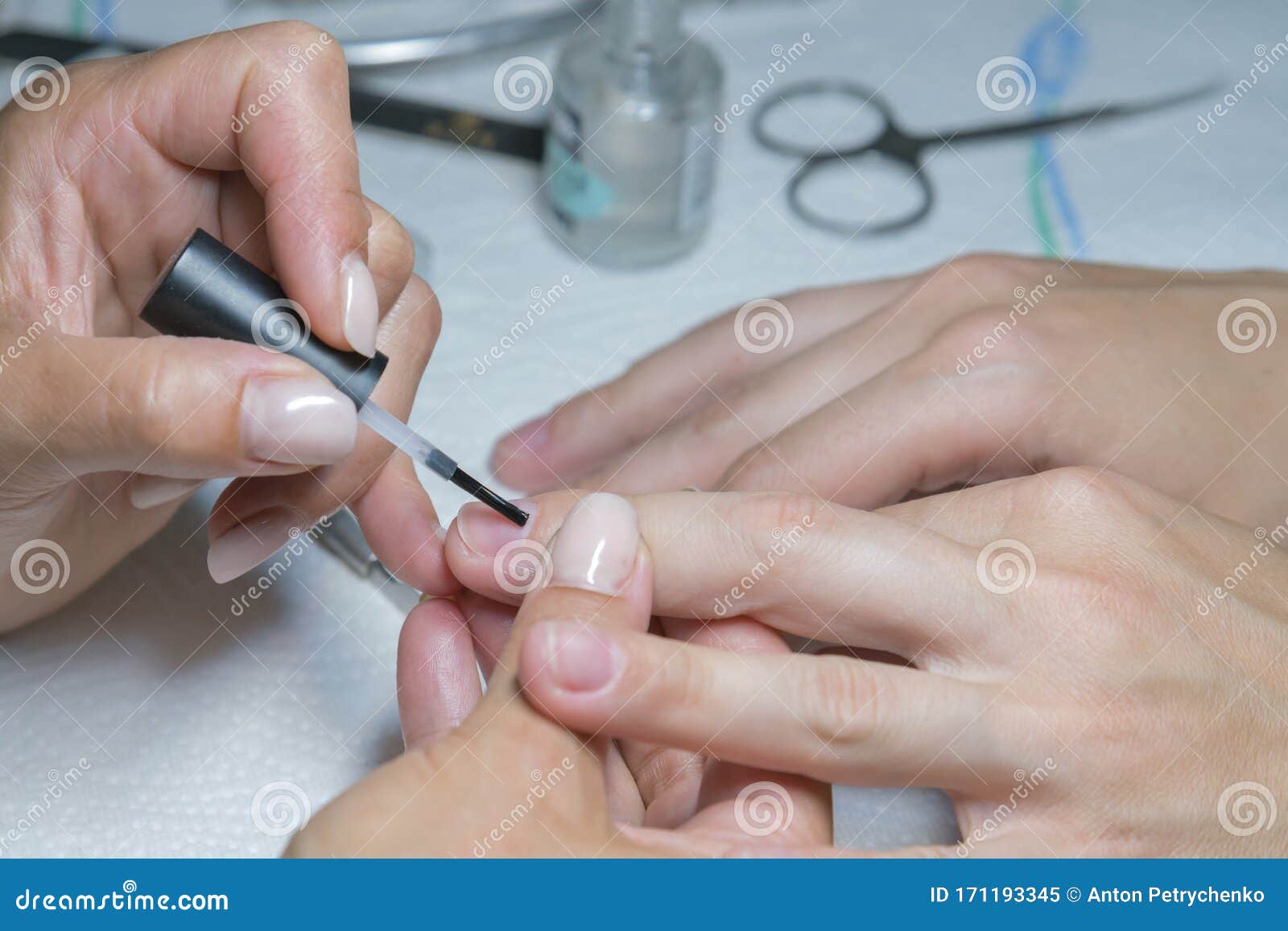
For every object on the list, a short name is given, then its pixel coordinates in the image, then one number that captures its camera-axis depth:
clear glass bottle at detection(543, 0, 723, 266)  0.53
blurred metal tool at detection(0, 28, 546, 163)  0.57
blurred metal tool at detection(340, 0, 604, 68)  0.58
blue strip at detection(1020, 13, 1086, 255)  0.58
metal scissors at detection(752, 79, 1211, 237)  0.57
